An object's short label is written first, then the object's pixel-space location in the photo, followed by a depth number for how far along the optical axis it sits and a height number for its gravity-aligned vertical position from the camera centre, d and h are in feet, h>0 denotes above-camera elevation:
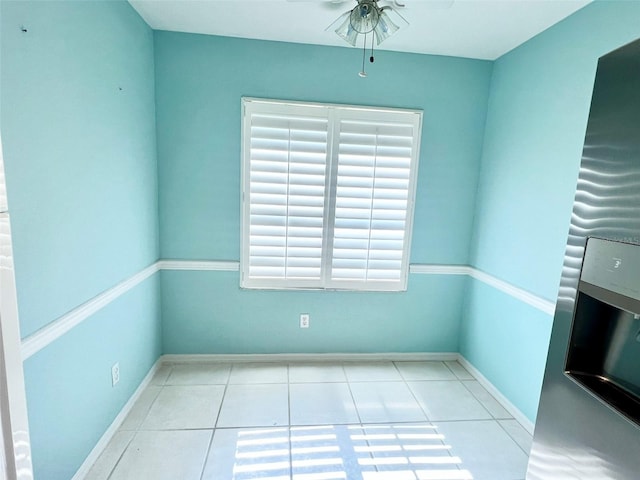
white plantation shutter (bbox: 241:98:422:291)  7.60 +0.16
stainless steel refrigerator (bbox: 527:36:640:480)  2.69 -0.95
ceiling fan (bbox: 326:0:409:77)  4.67 +2.76
